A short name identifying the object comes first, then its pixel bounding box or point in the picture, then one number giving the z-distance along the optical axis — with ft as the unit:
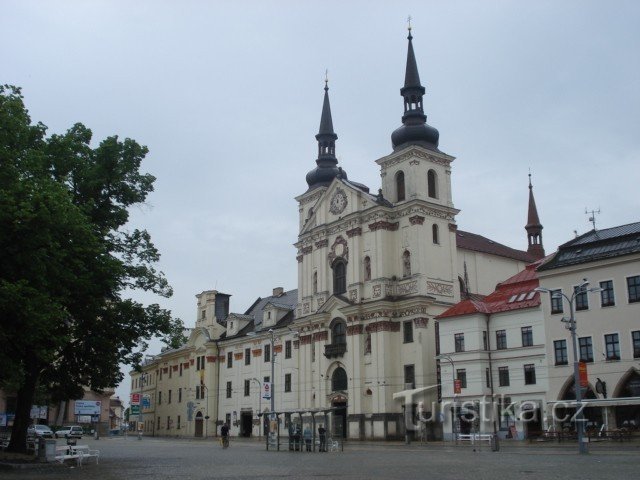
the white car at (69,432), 210.30
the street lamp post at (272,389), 210.81
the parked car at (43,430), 173.54
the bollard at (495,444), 118.73
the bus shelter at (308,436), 134.31
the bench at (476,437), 163.24
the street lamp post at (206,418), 282.97
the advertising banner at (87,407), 290.97
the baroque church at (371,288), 205.36
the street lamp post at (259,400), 254.27
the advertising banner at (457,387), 178.70
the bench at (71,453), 89.30
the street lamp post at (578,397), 102.83
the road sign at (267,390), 211.00
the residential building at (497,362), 171.12
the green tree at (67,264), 78.18
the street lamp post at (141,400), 248.24
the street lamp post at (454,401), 182.50
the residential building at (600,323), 148.05
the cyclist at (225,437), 154.03
